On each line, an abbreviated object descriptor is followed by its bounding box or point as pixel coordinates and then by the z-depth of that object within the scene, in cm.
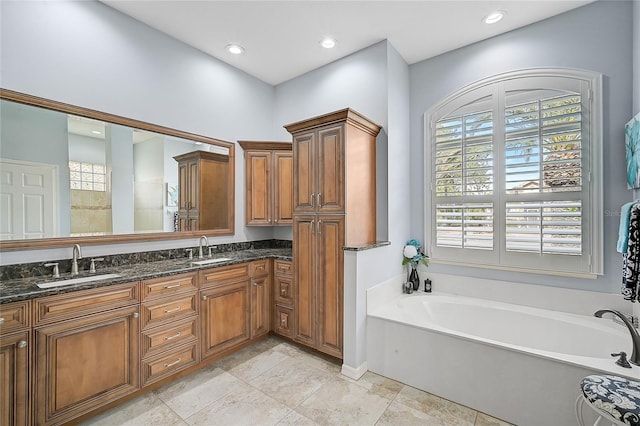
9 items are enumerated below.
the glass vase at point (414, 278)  310
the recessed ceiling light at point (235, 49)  295
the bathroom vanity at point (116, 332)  153
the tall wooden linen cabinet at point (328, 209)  249
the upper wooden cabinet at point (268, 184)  343
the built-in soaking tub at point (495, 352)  171
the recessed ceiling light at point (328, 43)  284
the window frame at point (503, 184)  227
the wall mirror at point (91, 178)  191
